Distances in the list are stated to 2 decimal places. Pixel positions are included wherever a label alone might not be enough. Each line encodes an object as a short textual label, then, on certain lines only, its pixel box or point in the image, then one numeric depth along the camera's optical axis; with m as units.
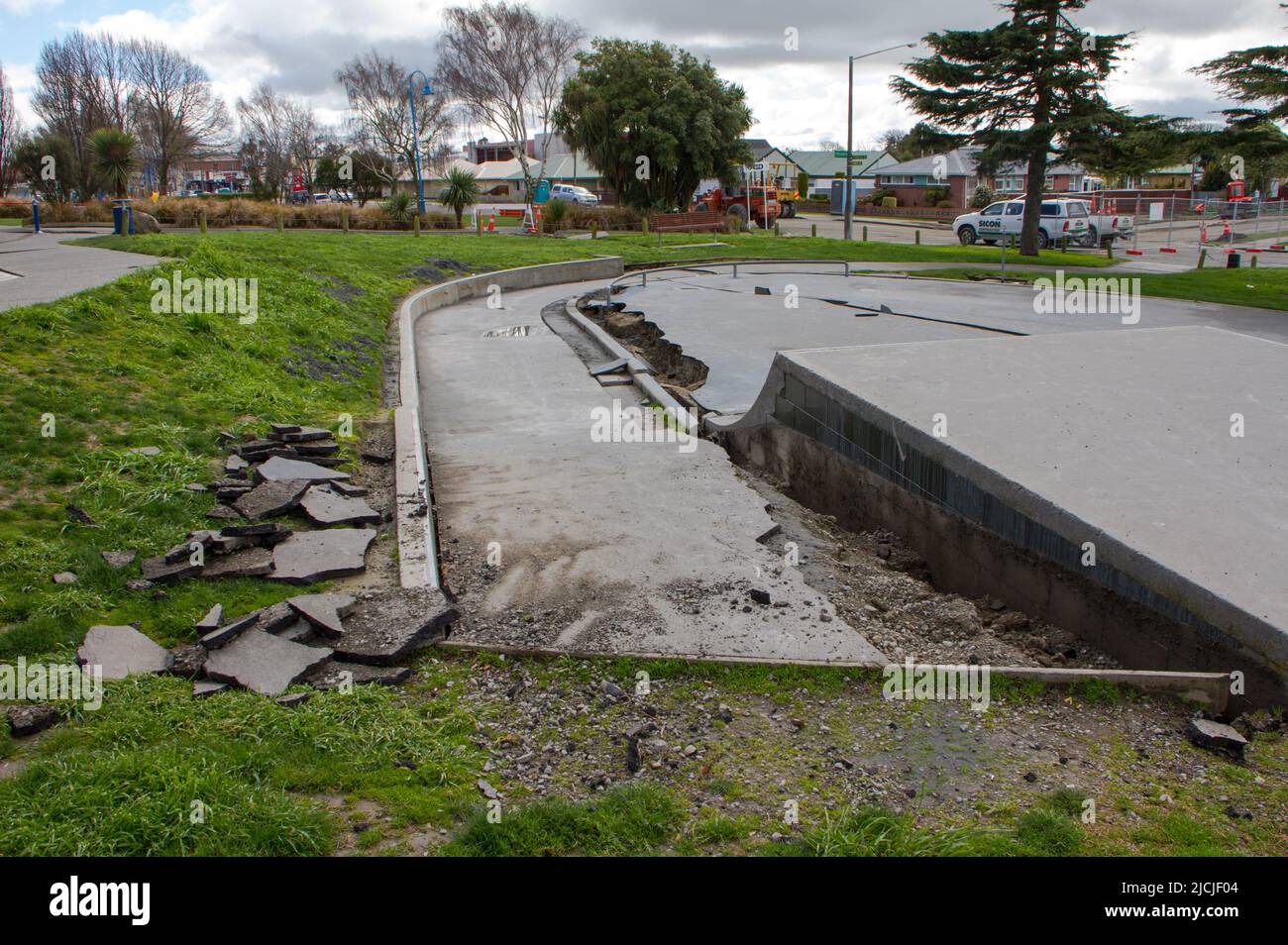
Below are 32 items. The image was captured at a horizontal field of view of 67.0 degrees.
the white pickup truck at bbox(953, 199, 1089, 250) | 35.75
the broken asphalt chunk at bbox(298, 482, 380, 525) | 6.80
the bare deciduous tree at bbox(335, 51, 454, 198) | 59.75
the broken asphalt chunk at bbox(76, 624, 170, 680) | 4.63
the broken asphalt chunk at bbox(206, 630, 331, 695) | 4.58
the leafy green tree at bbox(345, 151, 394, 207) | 64.75
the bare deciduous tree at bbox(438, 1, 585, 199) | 47.94
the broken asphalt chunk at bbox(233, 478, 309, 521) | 6.70
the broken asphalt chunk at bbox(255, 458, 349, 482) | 7.41
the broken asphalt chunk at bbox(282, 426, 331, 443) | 8.45
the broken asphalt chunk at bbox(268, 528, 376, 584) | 5.88
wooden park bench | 43.44
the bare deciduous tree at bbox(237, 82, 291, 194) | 75.50
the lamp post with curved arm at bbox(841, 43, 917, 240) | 39.31
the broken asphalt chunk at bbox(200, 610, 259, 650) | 4.80
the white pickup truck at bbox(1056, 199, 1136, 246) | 35.97
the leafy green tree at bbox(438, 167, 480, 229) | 40.44
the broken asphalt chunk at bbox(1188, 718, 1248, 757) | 4.04
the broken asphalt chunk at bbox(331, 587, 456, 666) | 4.91
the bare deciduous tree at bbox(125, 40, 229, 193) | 61.91
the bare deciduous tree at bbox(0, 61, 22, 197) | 54.12
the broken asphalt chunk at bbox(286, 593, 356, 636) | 5.06
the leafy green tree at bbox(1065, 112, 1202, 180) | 21.84
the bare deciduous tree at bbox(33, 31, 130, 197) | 58.72
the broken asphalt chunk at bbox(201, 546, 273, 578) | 5.76
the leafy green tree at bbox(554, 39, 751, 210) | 46.59
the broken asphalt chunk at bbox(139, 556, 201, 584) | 5.61
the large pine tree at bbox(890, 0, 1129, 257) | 30.03
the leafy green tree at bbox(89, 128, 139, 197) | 33.22
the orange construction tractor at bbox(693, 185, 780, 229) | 49.84
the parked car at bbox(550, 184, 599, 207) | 54.34
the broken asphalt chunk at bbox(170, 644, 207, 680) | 4.70
